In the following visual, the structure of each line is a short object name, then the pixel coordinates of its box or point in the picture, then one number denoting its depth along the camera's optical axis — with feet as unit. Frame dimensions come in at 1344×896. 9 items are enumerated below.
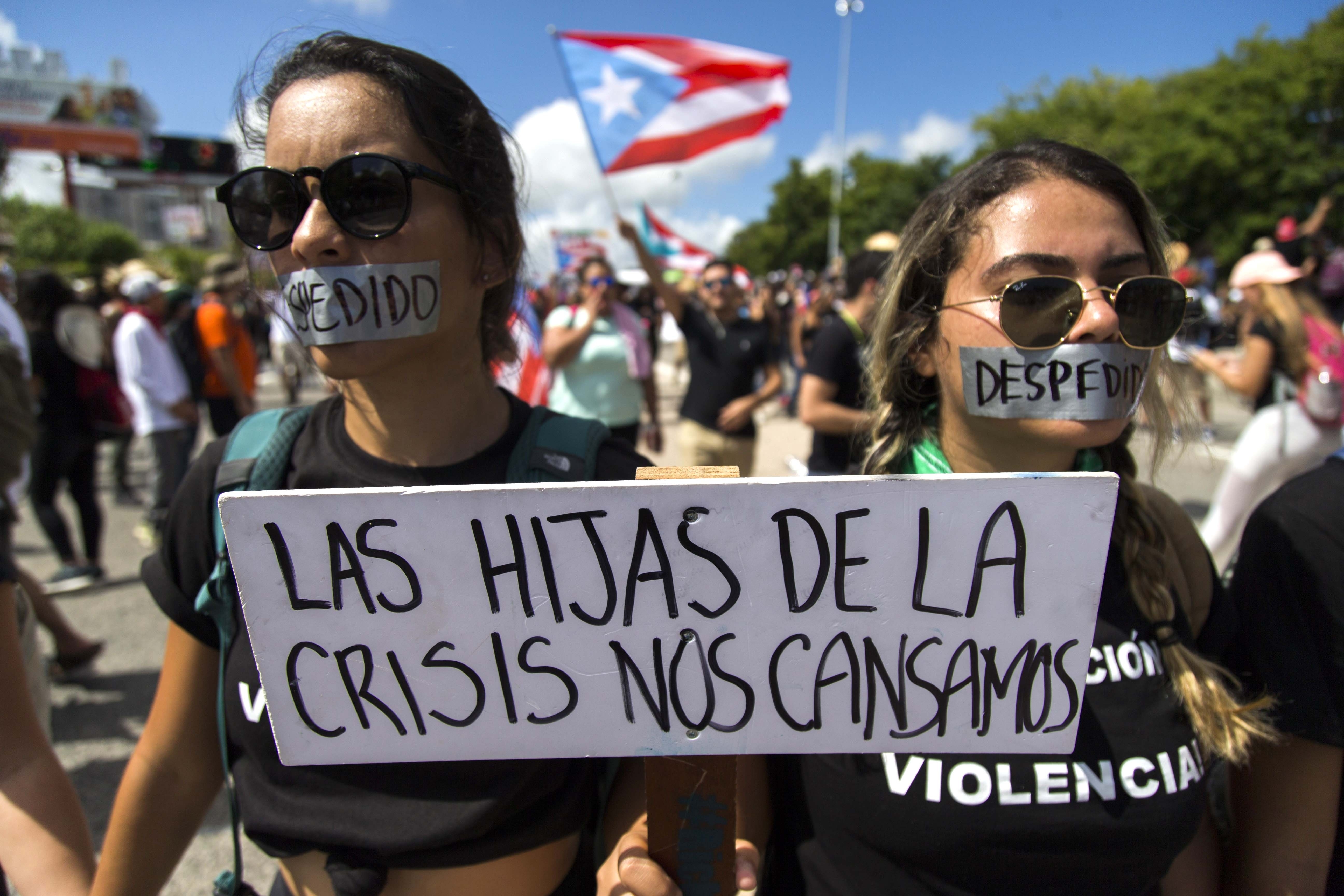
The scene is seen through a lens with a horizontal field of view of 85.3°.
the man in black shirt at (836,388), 11.44
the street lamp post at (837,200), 88.74
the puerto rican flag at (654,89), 15.10
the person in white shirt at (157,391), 16.19
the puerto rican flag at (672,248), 26.55
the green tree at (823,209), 159.63
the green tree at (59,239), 131.03
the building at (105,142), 151.02
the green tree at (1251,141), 82.53
